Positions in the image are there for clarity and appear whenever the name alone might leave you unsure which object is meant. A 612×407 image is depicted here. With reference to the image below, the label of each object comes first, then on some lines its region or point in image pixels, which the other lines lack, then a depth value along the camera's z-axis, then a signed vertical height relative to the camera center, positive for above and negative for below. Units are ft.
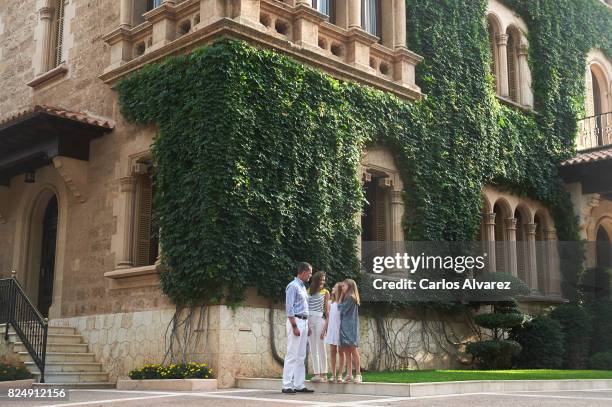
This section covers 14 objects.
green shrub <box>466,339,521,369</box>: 52.80 -0.62
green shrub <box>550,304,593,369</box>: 60.13 +0.73
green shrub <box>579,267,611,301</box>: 66.69 +4.86
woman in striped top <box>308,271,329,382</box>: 38.68 +0.99
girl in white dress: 37.88 +0.44
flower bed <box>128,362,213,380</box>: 40.91 -1.51
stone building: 46.42 +12.08
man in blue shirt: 35.50 +0.47
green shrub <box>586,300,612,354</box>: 62.90 +1.25
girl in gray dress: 37.22 +0.90
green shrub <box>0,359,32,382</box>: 43.22 -1.60
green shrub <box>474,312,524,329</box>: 54.34 +1.49
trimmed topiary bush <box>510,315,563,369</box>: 56.44 -0.10
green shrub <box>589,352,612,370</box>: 59.52 -1.46
